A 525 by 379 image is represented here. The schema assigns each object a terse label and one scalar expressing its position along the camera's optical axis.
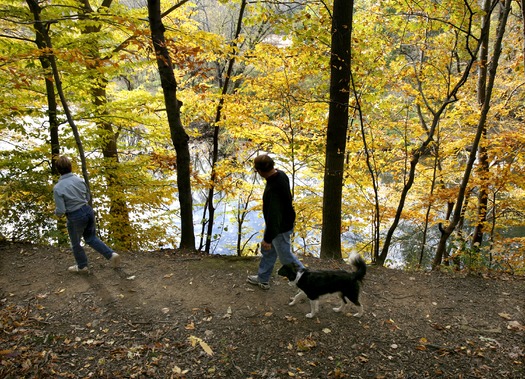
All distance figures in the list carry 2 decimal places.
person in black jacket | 3.88
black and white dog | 3.79
